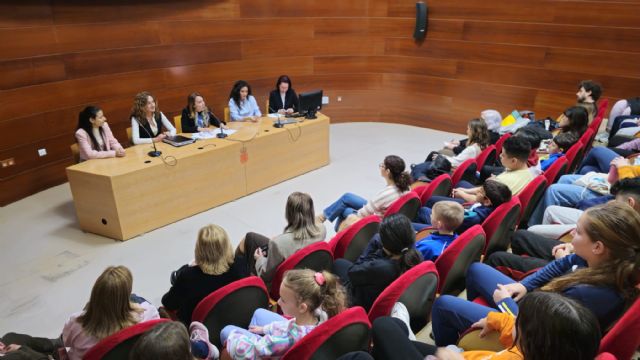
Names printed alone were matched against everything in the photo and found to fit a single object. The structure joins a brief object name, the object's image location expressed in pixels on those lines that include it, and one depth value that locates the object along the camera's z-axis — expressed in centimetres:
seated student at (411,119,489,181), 450
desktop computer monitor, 573
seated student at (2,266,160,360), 202
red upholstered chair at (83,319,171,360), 180
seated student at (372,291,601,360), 130
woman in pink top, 446
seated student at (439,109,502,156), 525
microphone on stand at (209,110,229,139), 513
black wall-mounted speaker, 727
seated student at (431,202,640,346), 177
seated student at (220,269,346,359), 184
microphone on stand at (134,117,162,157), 451
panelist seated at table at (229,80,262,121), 586
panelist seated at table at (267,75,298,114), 627
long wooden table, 417
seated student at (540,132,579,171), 422
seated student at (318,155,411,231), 346
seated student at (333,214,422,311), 226
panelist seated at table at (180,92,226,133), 526
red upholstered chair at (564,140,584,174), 409
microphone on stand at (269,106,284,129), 560
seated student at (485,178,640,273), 249
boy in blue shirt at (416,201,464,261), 259
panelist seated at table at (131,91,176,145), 487
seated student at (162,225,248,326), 243
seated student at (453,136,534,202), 341
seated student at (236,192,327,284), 280
